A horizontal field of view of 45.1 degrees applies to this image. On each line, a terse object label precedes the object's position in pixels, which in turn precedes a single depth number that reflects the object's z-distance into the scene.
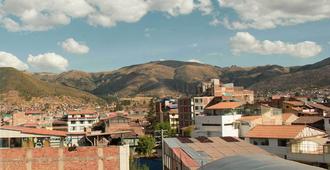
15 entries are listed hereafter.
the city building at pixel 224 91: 87.53
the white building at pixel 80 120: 78.69
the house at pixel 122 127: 63.73
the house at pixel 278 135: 35.09
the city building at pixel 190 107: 78.96
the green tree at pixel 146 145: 58.88
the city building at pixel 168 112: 87.25
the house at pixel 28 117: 77.69
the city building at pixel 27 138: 26.80
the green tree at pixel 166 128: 71.38
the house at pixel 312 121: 49.59
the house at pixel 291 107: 64.09
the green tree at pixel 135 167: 35.51
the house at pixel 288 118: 50.45
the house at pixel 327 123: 47.53
